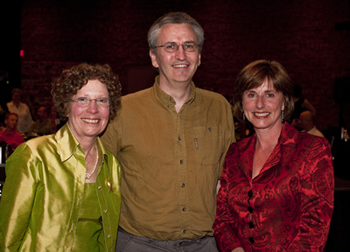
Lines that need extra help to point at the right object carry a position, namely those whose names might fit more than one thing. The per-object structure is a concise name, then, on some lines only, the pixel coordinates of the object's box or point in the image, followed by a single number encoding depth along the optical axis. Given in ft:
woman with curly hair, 6.02
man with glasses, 7.00
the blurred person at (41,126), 25.72
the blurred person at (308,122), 19.43
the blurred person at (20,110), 27.35
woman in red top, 6.17
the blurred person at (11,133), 19.62
